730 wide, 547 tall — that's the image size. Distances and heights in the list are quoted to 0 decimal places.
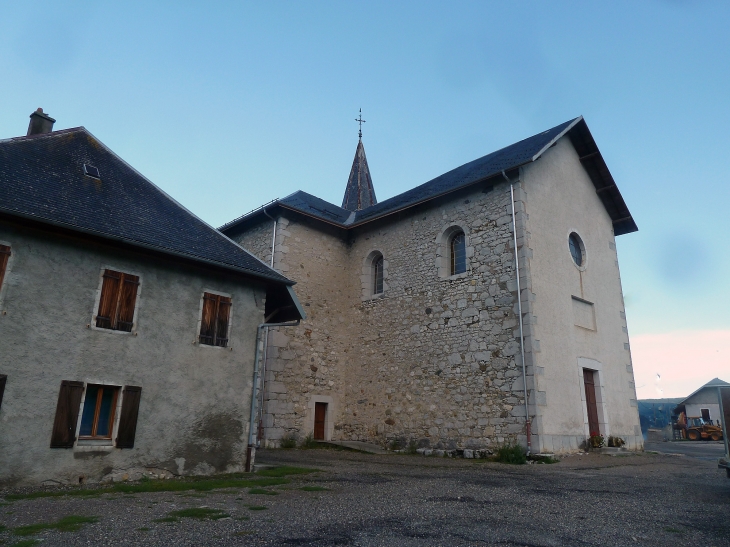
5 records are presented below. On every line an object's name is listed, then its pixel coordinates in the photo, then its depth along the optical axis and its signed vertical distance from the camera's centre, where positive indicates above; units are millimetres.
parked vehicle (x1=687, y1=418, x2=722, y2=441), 25748 +65
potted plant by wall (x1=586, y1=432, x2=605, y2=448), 12391 -221
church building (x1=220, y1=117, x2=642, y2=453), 11883 +2971
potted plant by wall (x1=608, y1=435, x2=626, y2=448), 12820 -241
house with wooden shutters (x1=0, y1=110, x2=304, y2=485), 7035 +1445
